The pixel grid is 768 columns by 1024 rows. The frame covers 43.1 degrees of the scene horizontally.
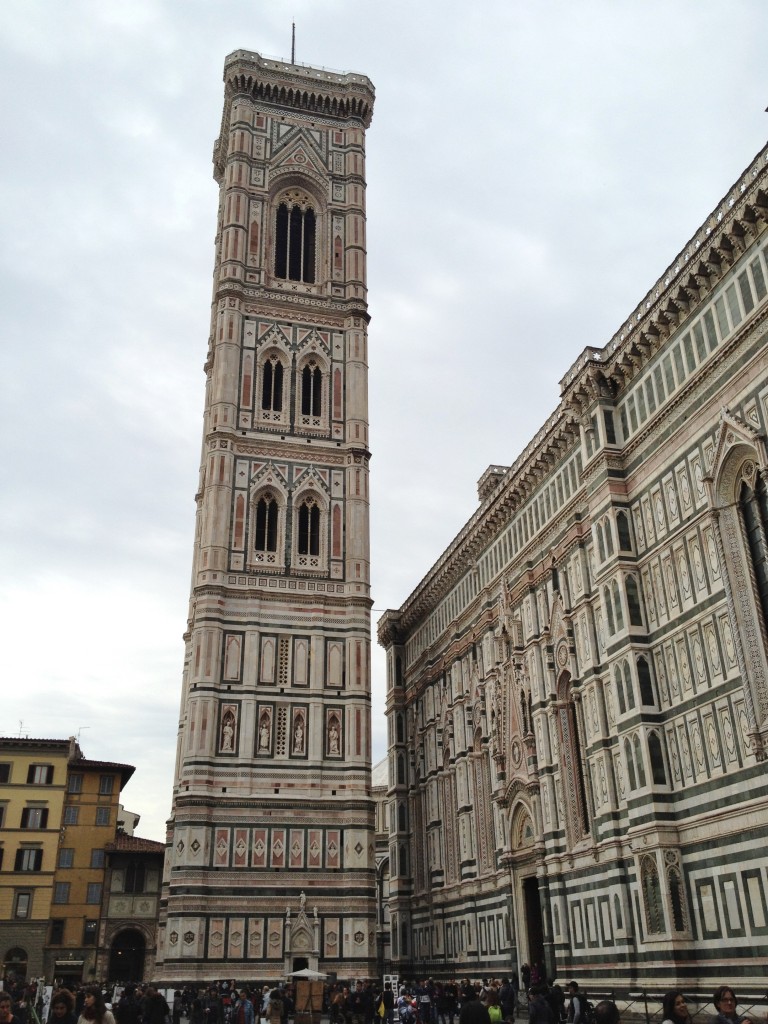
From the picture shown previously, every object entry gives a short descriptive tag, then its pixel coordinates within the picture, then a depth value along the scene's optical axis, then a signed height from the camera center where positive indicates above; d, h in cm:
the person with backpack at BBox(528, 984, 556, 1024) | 1338 -32
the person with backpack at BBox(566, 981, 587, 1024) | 1726 -33
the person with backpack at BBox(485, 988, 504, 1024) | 1353 -26
